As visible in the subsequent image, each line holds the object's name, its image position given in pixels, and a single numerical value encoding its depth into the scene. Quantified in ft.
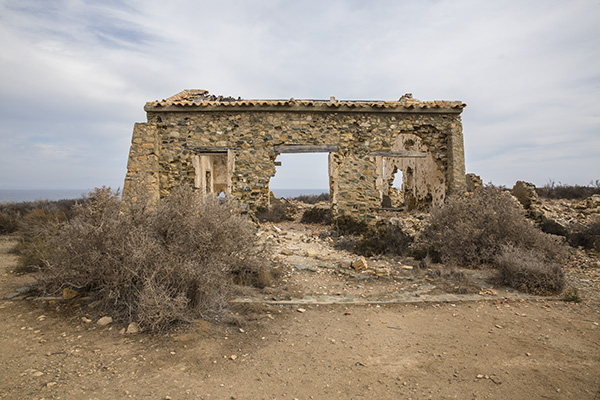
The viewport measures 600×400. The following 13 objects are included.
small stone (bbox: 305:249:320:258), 23.97
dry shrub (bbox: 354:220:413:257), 24.81
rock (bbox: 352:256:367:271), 20.70
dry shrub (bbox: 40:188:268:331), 12.65
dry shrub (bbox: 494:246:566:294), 16.62
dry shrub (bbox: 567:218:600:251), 24.43
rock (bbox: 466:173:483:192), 35.08
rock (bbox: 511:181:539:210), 31.68
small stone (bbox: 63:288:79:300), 14.71
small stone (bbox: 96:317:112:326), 12.49
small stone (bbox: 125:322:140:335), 11.87
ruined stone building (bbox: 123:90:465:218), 31.04
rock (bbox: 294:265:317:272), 20.76
